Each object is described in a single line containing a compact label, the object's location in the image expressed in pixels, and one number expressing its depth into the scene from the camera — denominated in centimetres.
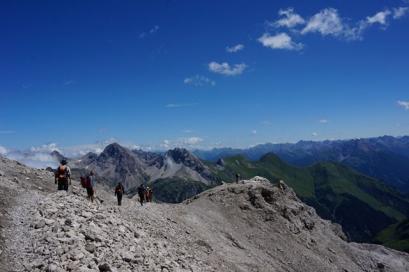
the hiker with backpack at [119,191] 4113
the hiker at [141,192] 4694
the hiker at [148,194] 4984
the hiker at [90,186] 3556
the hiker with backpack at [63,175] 3384
